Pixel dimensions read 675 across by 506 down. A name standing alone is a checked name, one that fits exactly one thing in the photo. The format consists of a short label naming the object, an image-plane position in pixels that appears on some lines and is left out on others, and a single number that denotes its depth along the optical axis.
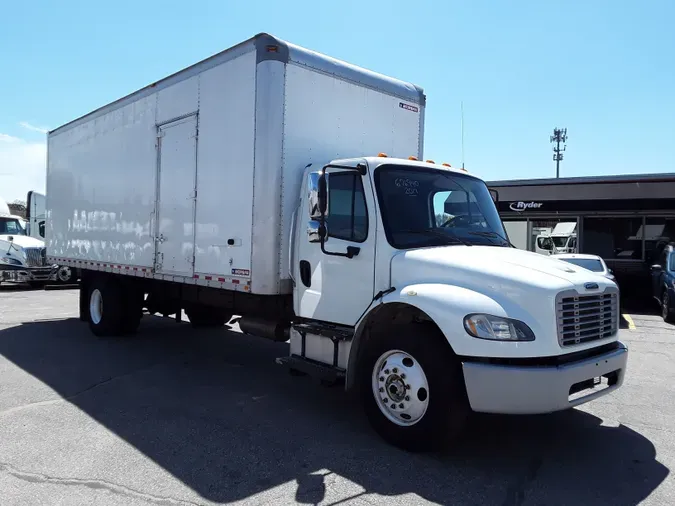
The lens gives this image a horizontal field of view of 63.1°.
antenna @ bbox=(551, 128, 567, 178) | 52.16
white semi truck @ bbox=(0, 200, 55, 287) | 17.41
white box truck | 4.05
